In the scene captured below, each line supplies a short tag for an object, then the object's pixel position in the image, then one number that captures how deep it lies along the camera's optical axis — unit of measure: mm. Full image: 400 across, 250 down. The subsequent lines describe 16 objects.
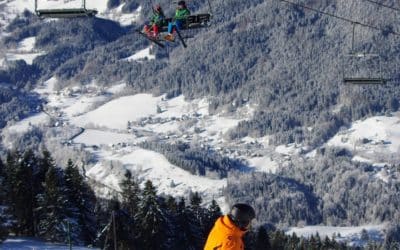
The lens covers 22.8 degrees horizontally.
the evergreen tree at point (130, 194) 67375
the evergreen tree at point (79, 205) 61156
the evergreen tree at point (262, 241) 76938
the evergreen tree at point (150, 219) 64125
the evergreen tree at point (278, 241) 90825
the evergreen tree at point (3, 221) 51906
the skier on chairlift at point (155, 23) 35812
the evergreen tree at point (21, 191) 63125
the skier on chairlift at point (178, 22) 35125
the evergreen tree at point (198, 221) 68625
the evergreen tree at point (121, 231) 61406
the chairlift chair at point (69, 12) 28188
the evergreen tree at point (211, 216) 72438
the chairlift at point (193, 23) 34394
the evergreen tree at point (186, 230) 67562
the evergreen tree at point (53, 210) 59500
